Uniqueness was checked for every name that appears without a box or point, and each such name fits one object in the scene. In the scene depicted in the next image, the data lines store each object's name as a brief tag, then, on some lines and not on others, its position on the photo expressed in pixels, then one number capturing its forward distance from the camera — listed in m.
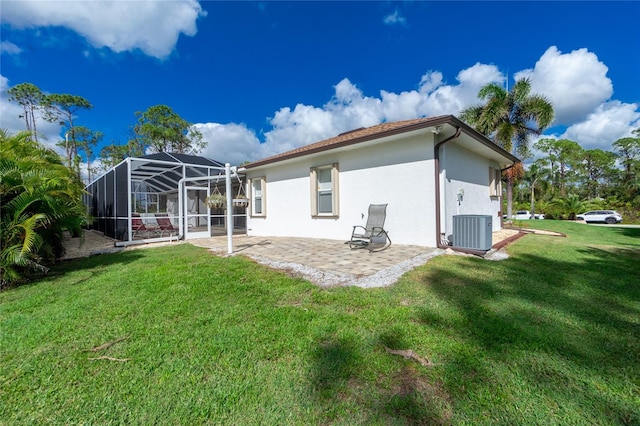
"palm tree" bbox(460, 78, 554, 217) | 15.99
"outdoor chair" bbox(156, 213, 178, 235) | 10.37
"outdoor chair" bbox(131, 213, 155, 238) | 9.63
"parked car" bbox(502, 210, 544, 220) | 29.38
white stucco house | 6.45
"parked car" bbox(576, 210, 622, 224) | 22.91
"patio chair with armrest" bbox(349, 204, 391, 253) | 6.70
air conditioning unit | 5.73
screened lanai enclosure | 9.45
